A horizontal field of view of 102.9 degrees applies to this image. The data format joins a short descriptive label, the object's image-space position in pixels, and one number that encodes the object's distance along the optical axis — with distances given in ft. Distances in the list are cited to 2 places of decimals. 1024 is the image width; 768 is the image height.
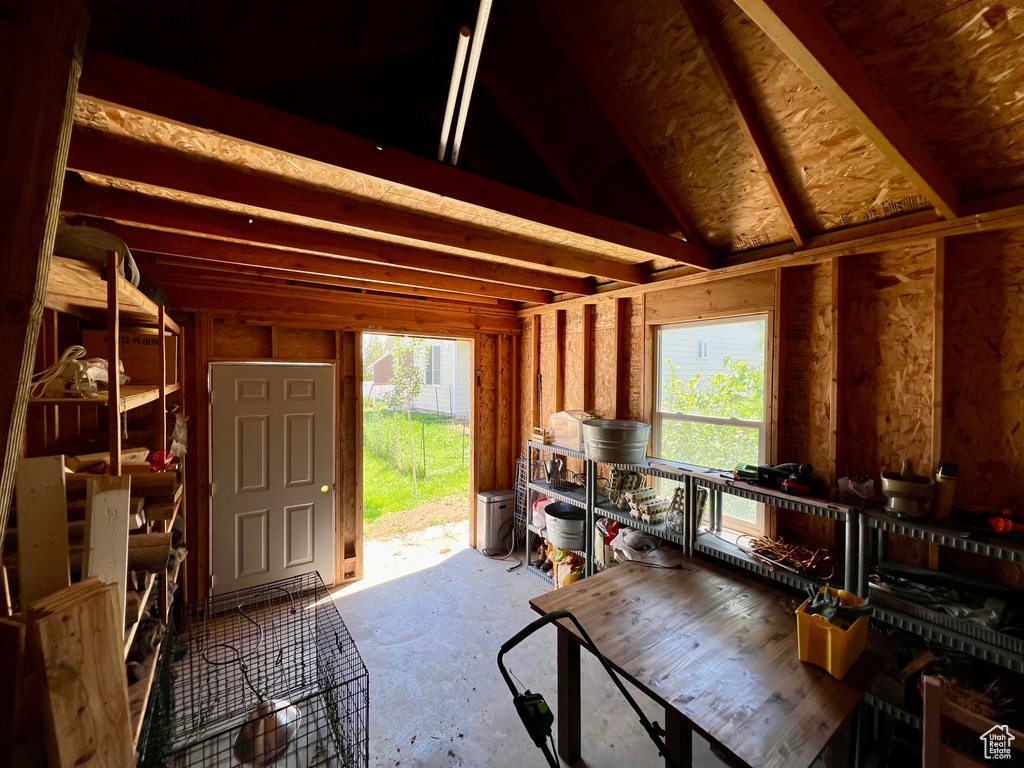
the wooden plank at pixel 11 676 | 3.01
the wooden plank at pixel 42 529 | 3.92
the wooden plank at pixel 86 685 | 3.17
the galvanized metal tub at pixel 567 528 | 11.91
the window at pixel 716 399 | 9.31
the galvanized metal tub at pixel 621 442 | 10.05
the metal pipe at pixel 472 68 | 4.01
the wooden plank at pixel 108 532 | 4.37
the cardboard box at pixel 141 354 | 9.06
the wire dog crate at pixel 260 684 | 6.44
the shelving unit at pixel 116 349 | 4.92
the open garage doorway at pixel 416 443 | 19.13
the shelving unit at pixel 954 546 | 5.40
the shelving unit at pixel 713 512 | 6.89
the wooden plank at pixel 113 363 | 4.92
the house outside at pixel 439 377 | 28.96
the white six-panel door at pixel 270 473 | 11.57
